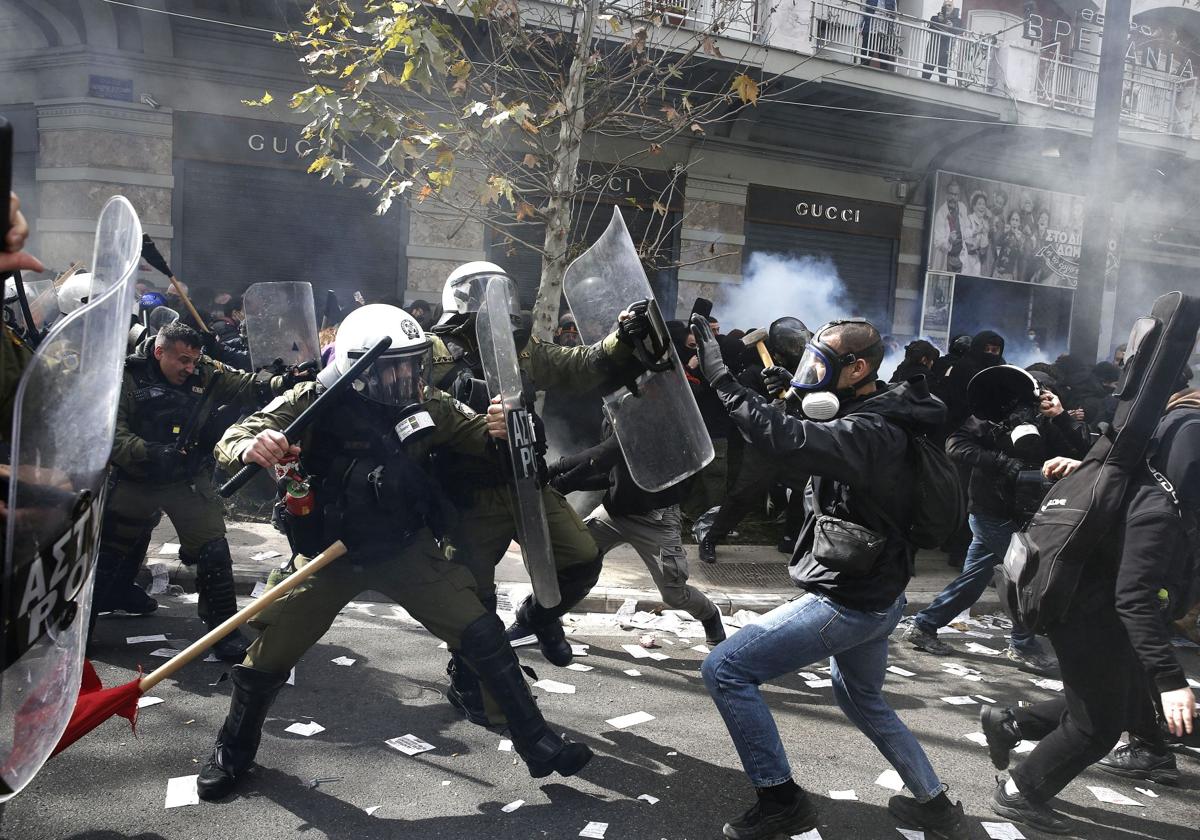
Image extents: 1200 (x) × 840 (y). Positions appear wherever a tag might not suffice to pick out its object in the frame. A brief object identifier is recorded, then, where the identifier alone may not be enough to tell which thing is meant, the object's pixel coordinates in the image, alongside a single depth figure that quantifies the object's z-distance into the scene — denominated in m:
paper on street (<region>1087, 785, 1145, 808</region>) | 3.77
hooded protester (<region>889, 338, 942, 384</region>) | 7.59
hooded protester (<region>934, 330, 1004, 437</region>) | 7.39
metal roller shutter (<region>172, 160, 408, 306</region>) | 11.59
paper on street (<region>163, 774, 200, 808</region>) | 3.28
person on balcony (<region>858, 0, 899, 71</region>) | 13.86
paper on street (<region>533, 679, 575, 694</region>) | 4.63
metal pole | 8.90
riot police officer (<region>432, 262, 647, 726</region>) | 4.07
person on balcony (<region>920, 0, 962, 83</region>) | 14.45
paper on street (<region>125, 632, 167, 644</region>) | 4.88
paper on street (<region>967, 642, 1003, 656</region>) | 5.80
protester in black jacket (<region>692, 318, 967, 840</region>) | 3.04
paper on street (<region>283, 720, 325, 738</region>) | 3.93
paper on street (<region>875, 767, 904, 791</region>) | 3.73
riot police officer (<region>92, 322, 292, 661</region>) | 4.69
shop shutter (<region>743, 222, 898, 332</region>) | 14.80
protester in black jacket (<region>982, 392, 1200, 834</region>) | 3.10
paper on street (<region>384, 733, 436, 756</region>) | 3.82
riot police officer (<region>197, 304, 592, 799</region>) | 3.33
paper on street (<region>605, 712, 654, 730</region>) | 4.22
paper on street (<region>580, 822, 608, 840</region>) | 3.21
